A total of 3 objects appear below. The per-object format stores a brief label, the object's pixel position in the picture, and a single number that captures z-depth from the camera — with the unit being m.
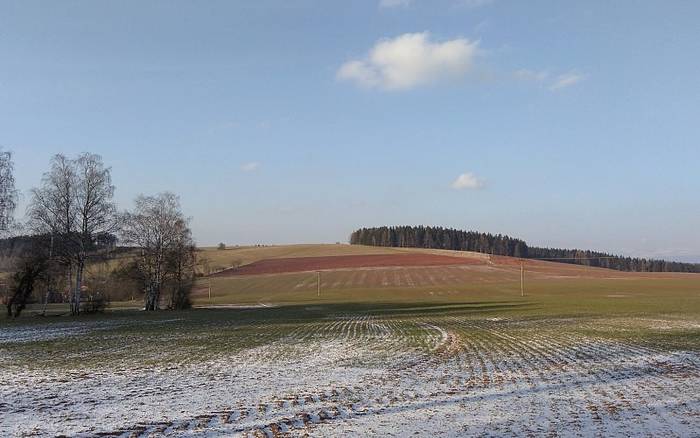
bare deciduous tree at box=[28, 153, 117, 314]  45.81
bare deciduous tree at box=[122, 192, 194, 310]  59.06
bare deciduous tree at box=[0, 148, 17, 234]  40.78
